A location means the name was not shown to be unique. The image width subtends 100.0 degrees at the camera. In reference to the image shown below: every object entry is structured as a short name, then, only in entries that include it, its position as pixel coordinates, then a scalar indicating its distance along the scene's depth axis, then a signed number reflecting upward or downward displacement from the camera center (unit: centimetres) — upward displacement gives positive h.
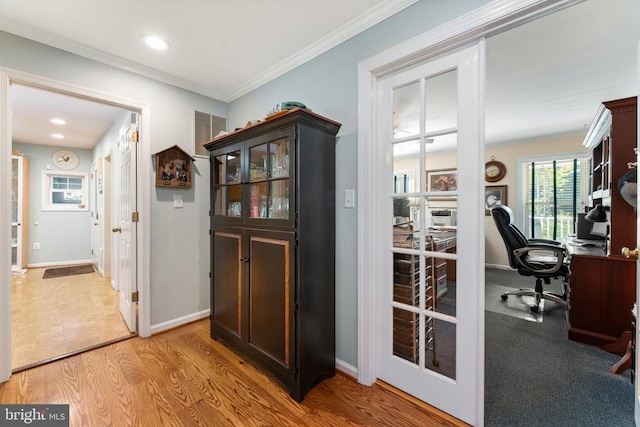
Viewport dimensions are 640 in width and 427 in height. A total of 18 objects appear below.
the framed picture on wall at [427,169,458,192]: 150 +17
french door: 143 -14
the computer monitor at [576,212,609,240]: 339 -26
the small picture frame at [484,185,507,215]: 516 +28
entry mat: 459 -112
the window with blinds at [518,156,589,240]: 464 +27
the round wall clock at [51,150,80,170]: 537 +102
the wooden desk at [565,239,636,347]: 220 -74
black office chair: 304 -61
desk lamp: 286 -6
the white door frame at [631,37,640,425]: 130 -86
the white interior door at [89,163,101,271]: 502 -18
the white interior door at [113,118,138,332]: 248 -15
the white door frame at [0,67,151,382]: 178 +16
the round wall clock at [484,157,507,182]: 515 +76
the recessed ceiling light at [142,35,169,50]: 195 +125
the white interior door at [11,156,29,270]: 486 -7
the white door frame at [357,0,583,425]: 175 +5
